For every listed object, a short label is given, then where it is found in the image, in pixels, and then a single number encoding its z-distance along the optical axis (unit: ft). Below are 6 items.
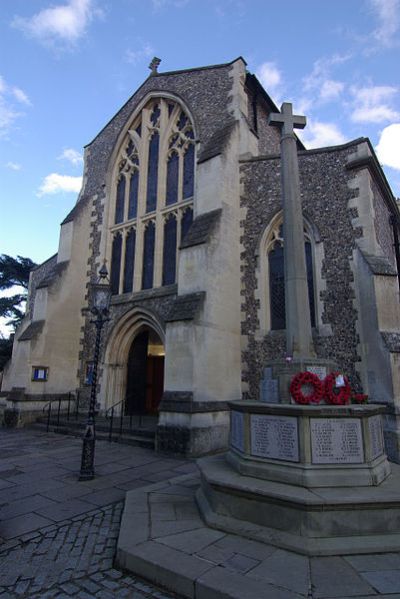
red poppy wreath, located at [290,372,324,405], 14.29
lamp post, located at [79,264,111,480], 20.40
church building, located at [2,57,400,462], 27.40
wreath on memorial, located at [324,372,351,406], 14.42
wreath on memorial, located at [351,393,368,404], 16.46
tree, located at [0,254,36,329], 80.69
